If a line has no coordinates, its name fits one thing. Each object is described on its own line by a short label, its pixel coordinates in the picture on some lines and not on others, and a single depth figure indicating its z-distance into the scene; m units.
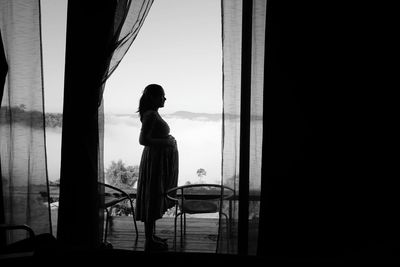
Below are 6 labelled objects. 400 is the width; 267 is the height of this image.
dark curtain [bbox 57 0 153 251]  2.05
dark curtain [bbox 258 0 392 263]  1.91
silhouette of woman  2.38
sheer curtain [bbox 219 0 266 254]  1.97
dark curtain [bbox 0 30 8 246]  2.11
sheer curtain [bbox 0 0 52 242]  2.15
